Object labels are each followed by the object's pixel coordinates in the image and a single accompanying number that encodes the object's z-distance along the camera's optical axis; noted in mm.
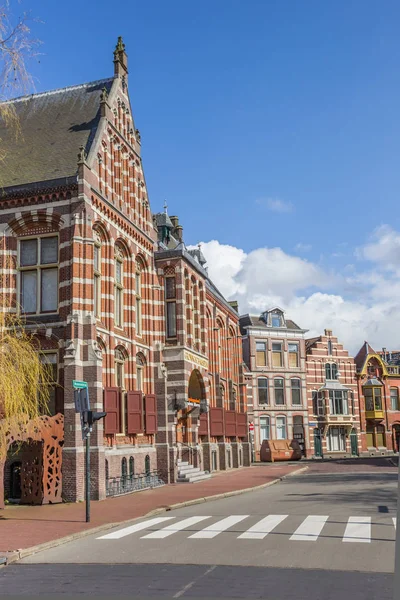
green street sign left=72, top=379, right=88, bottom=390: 17438
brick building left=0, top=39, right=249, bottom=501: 23672
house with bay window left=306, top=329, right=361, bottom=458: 61406
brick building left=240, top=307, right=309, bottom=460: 59625
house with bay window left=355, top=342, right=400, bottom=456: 65375
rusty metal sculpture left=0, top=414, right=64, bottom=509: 21094
